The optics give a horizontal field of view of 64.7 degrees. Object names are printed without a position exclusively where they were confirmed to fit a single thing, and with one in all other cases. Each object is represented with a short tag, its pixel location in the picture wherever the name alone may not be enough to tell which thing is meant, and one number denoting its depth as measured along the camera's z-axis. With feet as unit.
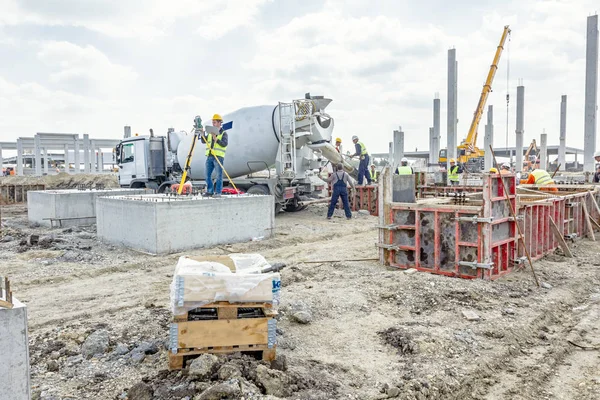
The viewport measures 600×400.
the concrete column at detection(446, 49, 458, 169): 91.03
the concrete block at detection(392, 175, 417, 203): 26.58
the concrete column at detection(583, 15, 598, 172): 71.36
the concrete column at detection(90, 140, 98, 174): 109.70
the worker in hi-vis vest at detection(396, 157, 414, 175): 47.34
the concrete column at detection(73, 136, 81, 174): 101.19
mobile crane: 92.96
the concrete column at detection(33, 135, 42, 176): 99.66
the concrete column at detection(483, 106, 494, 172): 96.94
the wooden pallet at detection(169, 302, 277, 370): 12.61
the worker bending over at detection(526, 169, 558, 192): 38.19
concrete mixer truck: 48.39
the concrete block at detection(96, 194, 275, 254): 30.55
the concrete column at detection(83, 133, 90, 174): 104.32
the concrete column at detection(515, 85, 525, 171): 104.94
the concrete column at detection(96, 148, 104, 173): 135.09
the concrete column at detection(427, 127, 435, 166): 117.59
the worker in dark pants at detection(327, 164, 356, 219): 49.29
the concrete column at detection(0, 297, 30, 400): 9.55
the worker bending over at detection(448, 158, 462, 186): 64.39
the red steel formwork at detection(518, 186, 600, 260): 27.76
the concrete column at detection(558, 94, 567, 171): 114.08
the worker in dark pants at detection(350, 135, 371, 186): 58.08
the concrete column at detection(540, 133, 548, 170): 105.41
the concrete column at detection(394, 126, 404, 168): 108.99
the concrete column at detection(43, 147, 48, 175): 111.65
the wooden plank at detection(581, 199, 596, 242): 37.03
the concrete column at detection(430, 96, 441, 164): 106.42
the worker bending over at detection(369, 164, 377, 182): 73.30
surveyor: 37.76
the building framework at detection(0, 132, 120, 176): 101.91
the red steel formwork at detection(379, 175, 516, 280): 23.07
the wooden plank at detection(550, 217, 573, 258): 30.64
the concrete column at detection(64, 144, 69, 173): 104.47
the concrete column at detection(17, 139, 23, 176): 106.83
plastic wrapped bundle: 12.58
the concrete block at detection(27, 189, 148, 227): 43.04
